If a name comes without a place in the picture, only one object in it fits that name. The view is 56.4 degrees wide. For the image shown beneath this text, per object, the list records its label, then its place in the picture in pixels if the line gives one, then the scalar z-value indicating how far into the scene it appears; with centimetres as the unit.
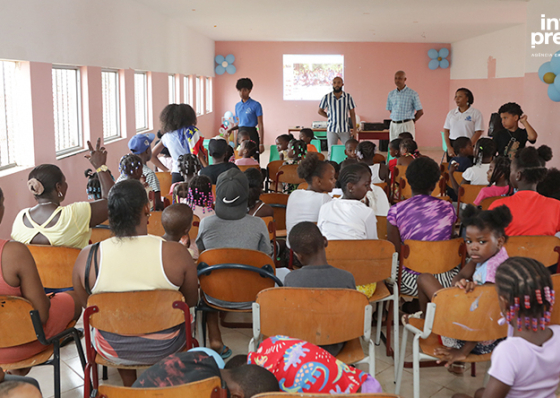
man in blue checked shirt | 812
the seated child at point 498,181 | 395
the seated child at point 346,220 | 295
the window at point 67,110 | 584
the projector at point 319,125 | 1345
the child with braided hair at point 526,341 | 162
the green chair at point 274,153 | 696
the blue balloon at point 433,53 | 1403
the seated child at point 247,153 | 560
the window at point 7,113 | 467
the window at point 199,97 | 1288
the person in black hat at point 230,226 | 277
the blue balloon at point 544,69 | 676
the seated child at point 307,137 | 660
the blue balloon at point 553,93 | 647
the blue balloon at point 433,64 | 1408
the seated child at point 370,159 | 499
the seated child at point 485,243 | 241
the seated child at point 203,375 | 142
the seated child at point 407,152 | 555
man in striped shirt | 773
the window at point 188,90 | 1194
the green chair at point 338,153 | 675
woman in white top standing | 669
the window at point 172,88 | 1101
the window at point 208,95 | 1417
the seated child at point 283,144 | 652
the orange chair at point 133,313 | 198
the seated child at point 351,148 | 605
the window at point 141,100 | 894
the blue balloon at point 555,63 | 650
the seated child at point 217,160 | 435
